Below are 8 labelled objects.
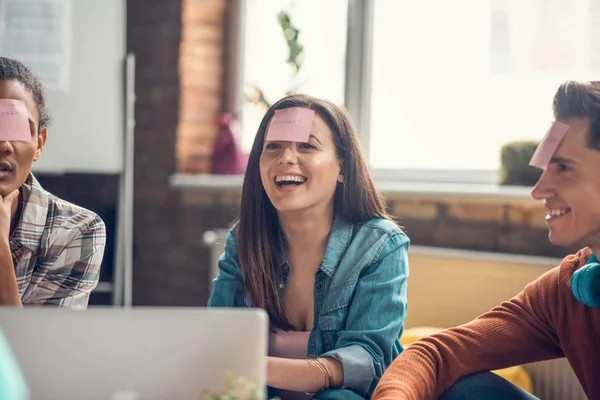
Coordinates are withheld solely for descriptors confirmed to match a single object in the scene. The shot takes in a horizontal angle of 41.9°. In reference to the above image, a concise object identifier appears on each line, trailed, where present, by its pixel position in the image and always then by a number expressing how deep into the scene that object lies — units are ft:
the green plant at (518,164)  8.52
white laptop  2.87
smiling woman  5.49
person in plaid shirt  5.42
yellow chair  7.61
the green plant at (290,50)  10.53
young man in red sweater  4.58
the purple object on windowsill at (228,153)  11.11
